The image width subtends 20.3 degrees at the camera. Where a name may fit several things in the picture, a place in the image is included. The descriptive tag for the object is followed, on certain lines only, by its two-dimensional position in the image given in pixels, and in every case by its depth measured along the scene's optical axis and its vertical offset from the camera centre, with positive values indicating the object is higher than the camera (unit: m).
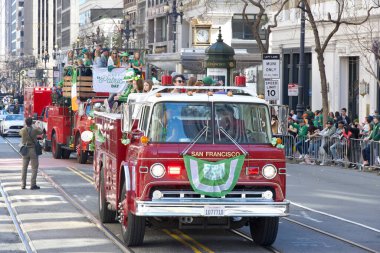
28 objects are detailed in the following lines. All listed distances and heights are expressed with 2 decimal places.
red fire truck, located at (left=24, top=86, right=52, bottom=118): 47.50 +0.31
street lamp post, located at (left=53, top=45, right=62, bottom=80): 112.06 +5.59
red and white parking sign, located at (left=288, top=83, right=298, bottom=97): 39.31 +0.62
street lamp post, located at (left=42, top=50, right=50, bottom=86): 111.04 +3.88
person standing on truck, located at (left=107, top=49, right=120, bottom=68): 32.91 +1.46
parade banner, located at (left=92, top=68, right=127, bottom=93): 32.84 +0.87
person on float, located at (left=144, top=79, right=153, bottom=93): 16.50 +0.32
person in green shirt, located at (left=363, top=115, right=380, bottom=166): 29.54 -0.88
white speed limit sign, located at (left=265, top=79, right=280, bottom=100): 33.69 +0.54
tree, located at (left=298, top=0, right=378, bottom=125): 37.06 +3.45
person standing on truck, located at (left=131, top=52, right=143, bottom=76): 31.38 +1.34
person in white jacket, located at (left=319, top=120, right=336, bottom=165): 32.92 -0.96
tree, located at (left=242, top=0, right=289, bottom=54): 39.51 +3.01
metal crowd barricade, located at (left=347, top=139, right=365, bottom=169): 30.51 -1.32
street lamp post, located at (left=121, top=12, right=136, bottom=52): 63.41 +4.67
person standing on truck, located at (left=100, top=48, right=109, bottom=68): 33.31 +1.52
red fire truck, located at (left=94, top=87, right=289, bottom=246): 13.98 -0.79
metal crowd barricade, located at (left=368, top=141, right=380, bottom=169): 29.25 -1.30
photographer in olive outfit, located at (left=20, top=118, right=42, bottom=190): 24.19 -0.95
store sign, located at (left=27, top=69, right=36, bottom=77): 117.81 +3.66
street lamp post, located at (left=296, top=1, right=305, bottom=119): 38.47 +0.99
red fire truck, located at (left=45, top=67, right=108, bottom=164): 33.69 -0.48
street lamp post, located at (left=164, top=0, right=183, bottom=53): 51.86 +4.67
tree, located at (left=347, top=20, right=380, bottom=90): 40.47 +2.61
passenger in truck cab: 14.45 -0.27
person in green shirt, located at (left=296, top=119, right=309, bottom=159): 34.83 -1.05
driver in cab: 14.57 -0.19
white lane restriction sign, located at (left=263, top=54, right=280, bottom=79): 33.72 +1.29
